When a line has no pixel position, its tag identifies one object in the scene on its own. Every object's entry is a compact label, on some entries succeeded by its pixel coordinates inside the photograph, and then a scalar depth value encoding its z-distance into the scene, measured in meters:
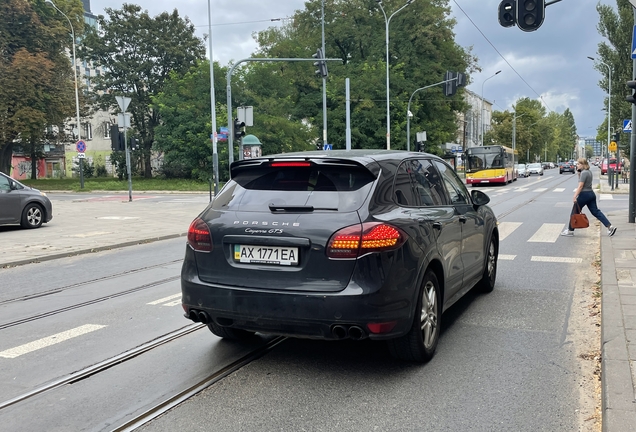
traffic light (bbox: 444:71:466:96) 30.45
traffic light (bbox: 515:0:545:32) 12.65
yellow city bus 40.38
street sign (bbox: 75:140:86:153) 37.69
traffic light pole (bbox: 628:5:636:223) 14.06
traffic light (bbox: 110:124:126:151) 27.15
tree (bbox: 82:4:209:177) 51.41
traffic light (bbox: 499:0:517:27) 12.90
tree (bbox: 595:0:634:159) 37.34
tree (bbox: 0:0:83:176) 42.25
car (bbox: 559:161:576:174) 75.00
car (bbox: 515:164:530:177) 65.87
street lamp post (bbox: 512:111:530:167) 89.66
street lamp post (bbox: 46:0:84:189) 45.25
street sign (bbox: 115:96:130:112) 24.30
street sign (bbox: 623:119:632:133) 19.69
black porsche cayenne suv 4.11
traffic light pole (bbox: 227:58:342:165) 26.46
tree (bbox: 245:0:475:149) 46.09
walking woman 12.41
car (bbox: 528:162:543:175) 72.00
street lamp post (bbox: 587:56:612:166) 40.34
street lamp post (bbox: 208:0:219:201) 28.67
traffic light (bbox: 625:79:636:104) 8.59
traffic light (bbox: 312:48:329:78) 26.39
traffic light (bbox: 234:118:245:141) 23.17
